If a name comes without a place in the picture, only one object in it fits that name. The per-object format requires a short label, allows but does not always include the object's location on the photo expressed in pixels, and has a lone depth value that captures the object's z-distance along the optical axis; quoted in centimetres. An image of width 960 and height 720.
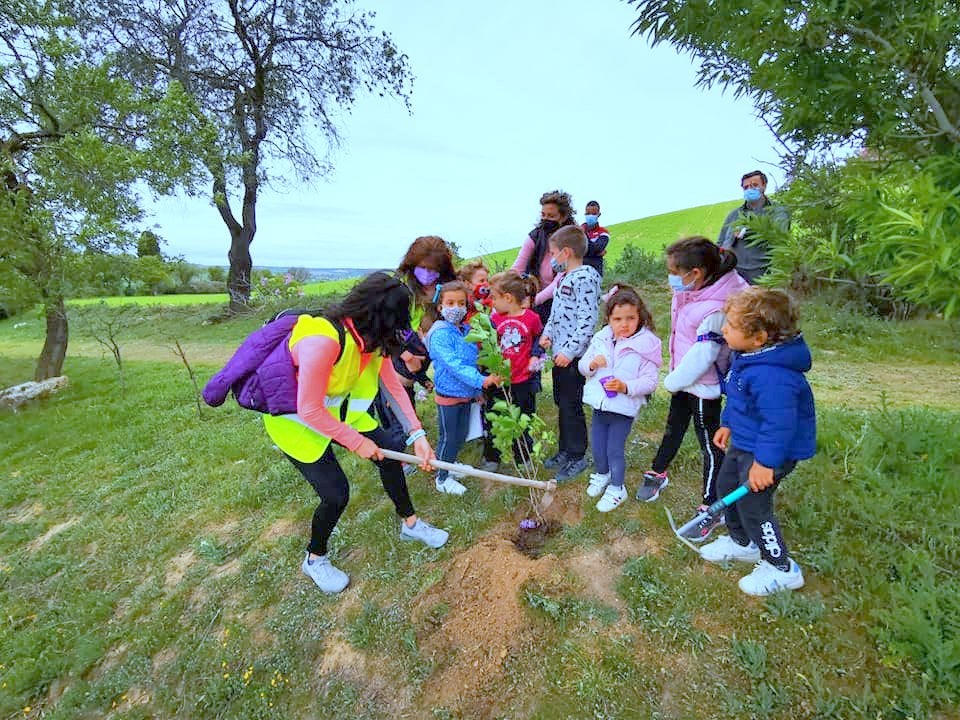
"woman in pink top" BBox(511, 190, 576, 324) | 421
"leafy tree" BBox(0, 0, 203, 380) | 820
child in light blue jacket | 350
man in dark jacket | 385
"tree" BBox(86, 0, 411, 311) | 1484
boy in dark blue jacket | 221
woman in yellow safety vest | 254
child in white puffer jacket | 312
